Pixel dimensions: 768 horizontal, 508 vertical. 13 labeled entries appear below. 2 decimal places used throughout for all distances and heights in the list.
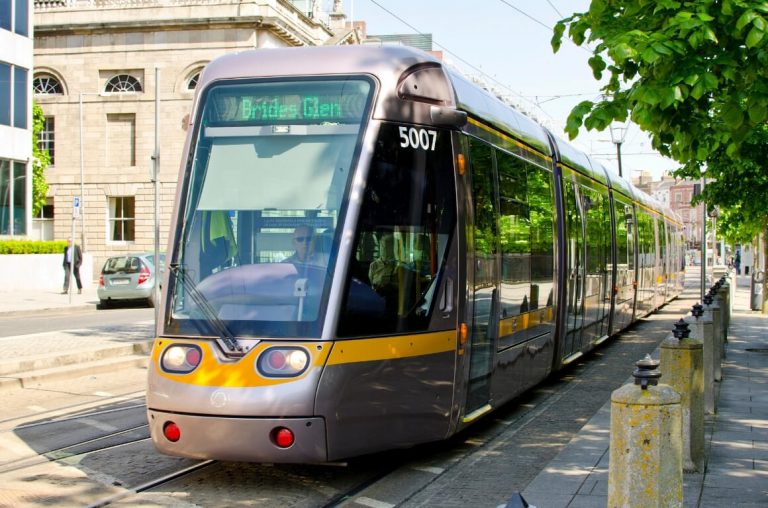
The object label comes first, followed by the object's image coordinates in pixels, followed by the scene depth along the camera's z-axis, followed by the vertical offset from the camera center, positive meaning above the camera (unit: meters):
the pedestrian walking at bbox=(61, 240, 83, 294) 32.72 -0.24
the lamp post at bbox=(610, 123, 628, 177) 42.88 +5.33
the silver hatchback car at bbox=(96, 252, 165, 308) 28.91 -0.76
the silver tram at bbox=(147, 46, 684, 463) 6.92 -0.06
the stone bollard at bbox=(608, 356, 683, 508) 4.90 -0.92
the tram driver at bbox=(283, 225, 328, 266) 7.23 +0.04
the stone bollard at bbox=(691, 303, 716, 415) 10.45 -0.96
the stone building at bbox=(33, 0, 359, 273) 49.12 +8.07
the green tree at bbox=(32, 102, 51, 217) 47.16 +4.19
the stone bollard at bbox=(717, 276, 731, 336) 19.84 -0.80
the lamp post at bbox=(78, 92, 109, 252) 47.31 +3.79
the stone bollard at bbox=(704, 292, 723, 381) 13.09 -0.99
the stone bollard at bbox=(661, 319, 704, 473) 7.52 -0.96
